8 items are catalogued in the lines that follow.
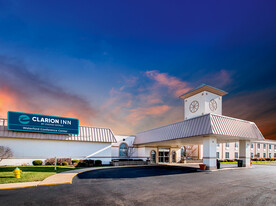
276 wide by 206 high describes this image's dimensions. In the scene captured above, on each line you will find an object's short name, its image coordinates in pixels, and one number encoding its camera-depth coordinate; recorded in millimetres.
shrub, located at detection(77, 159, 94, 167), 26194
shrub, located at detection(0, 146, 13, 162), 22448
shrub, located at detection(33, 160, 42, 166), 24203
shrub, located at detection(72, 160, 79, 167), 25858
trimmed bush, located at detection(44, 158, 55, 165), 25203
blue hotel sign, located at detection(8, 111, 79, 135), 23969
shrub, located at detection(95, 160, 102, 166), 27591
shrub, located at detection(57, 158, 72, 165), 25422
